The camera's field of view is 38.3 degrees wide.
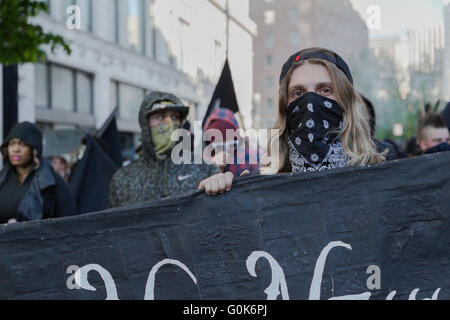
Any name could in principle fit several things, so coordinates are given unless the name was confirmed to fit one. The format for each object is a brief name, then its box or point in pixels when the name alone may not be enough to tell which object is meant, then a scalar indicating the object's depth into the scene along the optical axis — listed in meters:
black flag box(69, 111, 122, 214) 5.49
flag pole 4.53
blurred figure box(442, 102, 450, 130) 5.24
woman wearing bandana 2.26
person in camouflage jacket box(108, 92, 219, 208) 3.48
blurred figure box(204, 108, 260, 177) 4.55
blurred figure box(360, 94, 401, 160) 2.60
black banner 2.15
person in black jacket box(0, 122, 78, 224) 4.23
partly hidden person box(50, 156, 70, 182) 8.77
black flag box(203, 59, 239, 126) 5.57
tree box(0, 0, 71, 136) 5.38
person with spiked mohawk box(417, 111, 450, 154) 4.91
